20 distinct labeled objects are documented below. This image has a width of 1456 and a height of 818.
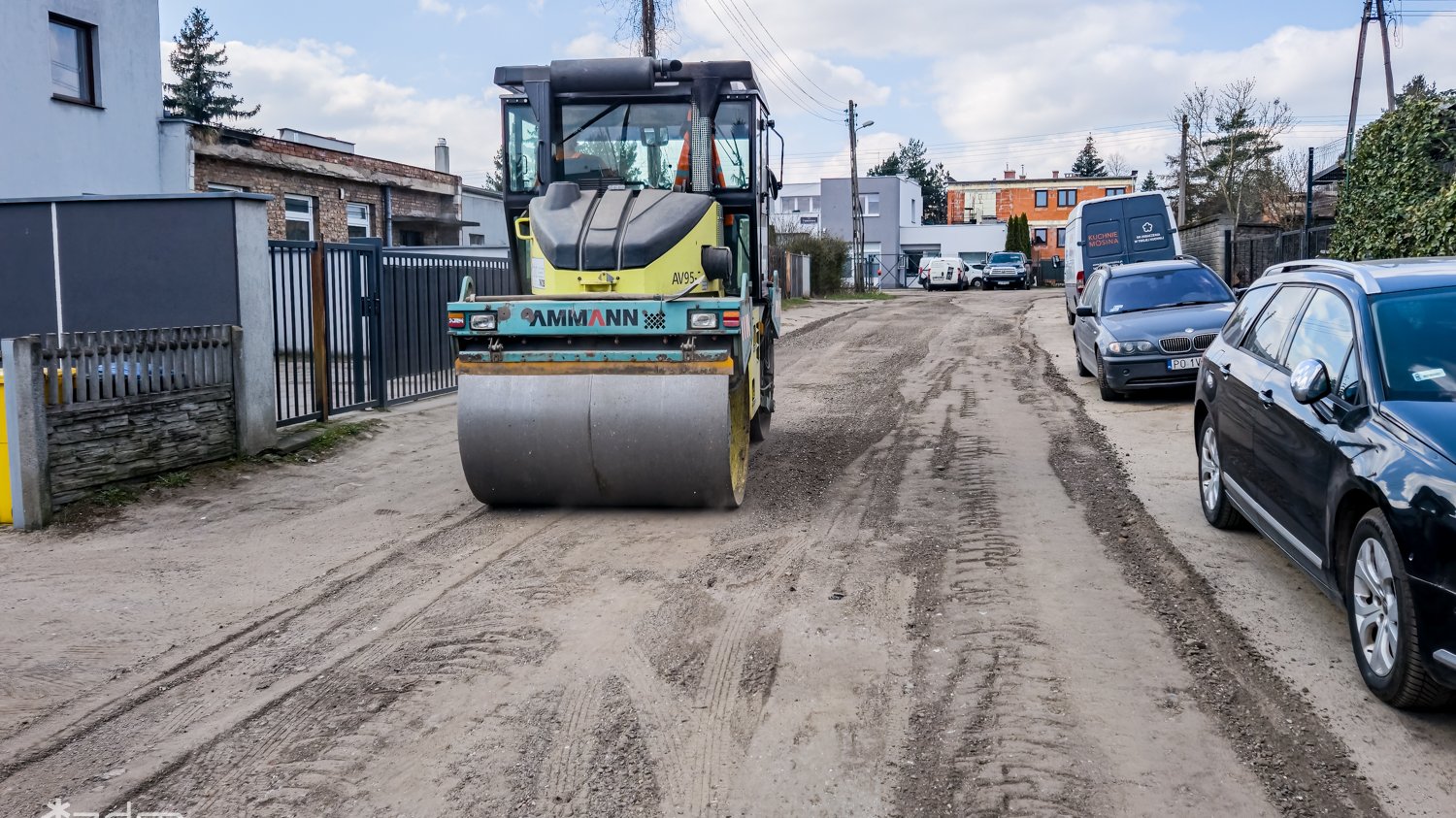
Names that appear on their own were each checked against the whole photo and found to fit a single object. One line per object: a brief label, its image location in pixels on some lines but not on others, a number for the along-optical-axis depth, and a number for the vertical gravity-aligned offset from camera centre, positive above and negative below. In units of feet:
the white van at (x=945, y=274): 177.17 +4.70
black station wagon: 14.38 -2.13
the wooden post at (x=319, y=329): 38.91 -0.35
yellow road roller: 25.44 +0.31
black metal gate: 37.73 -0.29
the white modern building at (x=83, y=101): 59.16 +11.66
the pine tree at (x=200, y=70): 206.19 +43.14
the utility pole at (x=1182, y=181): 161.89 +16.09
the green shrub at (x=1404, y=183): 41.29 +4.47
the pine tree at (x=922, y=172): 368.89 +42.89
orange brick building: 287.07 +26.13
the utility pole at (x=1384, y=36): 110.85 +24.63
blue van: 79.77 +4.65
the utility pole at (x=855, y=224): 157.99 +11.22
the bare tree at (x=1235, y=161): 185.78 +22.34
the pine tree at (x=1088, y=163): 400.47 +46.55
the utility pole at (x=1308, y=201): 60.08 +4.94
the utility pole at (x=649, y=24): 92.22 +21.97
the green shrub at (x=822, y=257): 147.13 +6.25
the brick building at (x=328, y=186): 73.67 +9.16
